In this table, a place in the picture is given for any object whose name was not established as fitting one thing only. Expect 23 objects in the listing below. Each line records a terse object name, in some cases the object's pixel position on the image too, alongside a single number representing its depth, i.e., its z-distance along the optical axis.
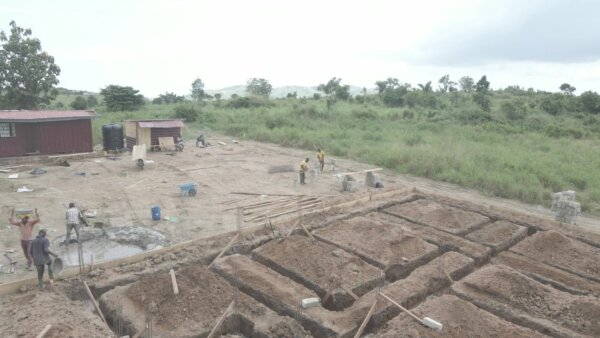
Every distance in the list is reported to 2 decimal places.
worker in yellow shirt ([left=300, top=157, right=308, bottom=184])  16.18
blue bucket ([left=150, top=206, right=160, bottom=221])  11.88
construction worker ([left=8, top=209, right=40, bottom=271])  8.45
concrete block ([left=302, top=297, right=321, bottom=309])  7.34
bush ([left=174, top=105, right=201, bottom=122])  35.75
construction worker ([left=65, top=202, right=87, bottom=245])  9.48
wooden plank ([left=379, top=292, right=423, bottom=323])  6.94
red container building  18.62
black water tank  21.86
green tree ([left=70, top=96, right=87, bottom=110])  41.25
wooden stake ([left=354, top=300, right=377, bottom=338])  6.84
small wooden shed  22.58
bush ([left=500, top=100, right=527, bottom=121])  30.33
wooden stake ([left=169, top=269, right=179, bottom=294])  7.44
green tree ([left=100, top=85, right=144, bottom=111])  40.12
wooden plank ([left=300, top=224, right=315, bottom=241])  10.52
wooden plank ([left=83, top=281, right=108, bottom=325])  7.26
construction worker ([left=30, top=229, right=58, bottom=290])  7.60
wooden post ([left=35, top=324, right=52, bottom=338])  5.96
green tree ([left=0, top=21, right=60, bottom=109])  24.28
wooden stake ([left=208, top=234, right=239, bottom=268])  9.24
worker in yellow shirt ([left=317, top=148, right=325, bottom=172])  17.96
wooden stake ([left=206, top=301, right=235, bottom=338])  6.63
